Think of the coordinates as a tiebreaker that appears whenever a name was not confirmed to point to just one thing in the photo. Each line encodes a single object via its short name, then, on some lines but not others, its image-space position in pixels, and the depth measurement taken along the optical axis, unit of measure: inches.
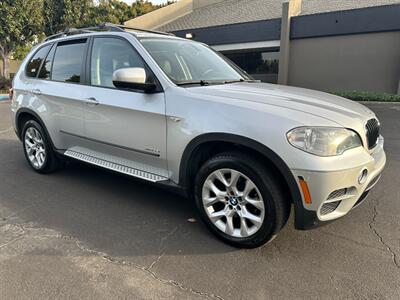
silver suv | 104.2
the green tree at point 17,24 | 878.4
